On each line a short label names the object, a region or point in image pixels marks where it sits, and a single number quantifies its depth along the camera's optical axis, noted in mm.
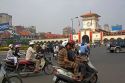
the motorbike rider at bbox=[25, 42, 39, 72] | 4928
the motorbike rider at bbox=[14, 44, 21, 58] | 5357
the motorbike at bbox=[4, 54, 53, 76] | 4880
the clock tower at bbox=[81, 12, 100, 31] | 44542
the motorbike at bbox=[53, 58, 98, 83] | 3289
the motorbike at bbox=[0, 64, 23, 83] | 3186
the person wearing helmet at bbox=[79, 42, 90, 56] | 6443
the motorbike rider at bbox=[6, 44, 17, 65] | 4868
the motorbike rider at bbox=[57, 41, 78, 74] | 3368
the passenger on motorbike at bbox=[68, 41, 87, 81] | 3412
